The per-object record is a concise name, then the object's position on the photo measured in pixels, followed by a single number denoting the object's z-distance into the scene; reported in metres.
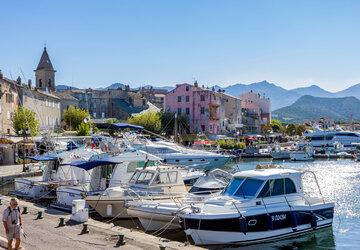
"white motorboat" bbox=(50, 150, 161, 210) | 22.77
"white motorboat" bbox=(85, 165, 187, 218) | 20.80
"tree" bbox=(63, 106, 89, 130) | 73.44
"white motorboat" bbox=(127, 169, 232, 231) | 18.17
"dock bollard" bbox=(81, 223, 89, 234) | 15.12
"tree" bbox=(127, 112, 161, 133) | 72.12
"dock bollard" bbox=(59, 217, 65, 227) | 16.20
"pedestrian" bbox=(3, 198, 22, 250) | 11.54
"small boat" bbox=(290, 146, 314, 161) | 67.62
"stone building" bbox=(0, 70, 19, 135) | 54.69
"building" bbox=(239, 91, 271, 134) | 107.49
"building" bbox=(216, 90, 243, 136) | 88.40
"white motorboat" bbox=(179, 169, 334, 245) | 16.30
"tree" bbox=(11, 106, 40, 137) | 52.69
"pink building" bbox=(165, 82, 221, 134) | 82.00
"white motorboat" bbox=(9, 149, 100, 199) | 25.34
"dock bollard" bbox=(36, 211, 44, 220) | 17.62
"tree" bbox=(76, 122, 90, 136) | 59.72
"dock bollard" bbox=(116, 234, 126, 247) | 13.50
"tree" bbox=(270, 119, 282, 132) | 130.54
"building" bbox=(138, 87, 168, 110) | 120.00
